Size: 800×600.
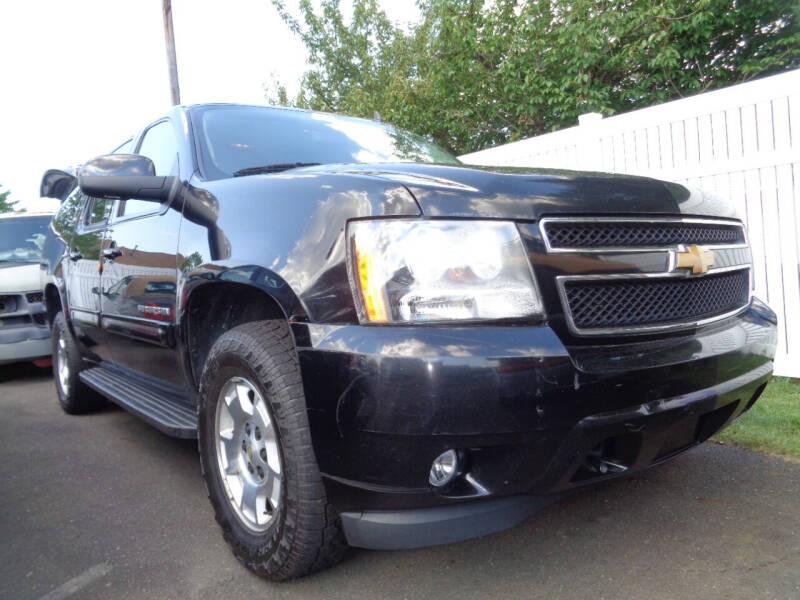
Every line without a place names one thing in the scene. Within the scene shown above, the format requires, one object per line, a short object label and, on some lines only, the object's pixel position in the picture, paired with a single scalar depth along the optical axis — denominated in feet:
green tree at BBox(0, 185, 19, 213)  143.42
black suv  5.52
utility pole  40.73
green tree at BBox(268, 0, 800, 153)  29.86
